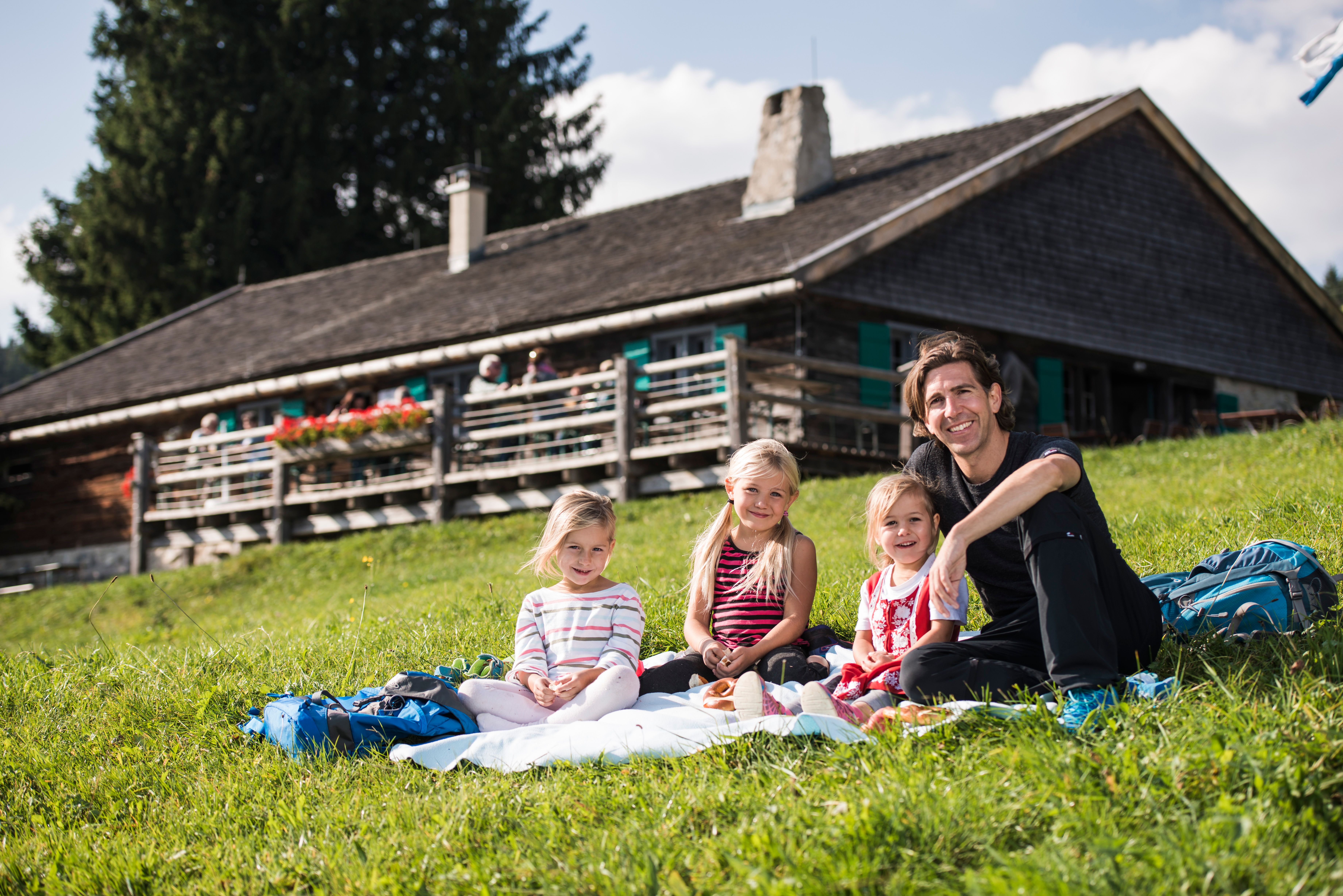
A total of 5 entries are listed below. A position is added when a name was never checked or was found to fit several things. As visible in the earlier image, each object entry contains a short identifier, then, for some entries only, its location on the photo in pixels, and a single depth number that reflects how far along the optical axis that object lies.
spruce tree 32.16
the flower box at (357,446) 14.95
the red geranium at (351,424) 14.81
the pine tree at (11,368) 70.25
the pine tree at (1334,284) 68.00
